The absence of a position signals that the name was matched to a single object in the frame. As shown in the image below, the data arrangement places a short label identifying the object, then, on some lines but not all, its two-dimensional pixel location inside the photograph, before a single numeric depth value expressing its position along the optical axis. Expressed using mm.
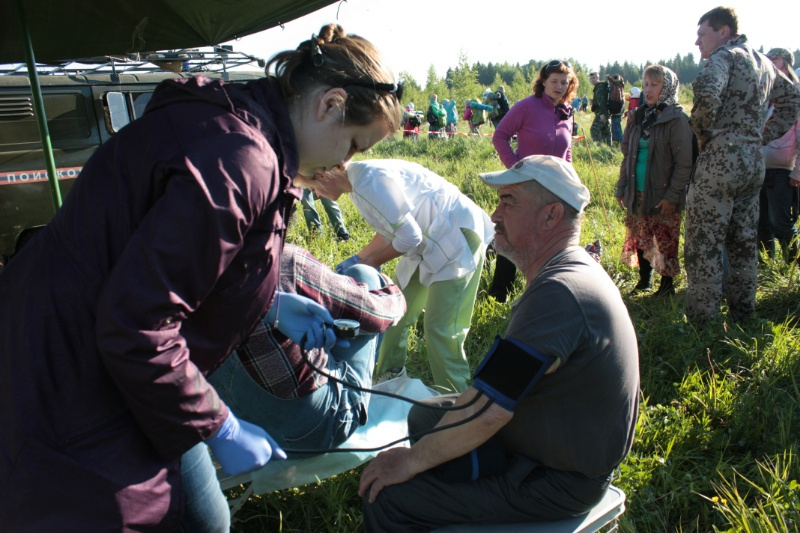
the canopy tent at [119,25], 2541
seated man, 1598
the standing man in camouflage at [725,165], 3789
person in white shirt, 2801
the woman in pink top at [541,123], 4488
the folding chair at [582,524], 1759
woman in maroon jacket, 1030
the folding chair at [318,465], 2105
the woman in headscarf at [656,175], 4439
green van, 5320
